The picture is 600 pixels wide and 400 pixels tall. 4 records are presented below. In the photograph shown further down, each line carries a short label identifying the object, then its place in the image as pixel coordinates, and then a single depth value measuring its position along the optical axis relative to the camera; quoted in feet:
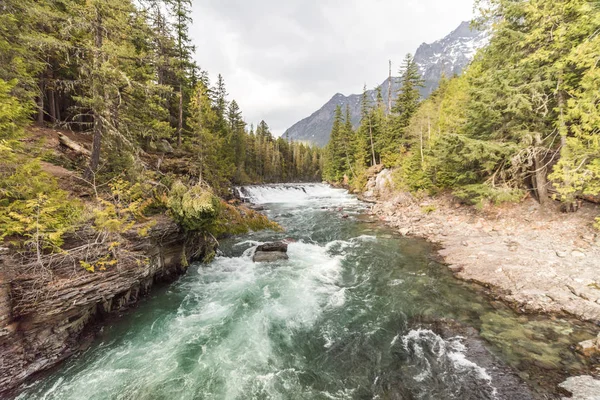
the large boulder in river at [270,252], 42.32
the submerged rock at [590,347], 18.06
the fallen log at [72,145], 42.86
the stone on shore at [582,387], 14.79
